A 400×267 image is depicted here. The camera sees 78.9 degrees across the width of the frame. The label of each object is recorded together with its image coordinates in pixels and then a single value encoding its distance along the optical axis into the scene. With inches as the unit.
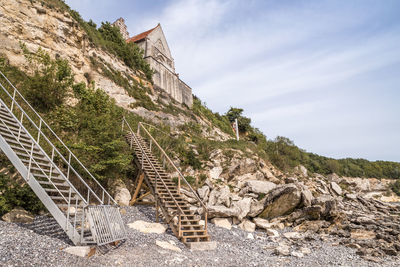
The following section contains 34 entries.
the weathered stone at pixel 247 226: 457.1
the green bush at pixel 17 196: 278.8
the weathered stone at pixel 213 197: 509.2
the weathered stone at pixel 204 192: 523.1
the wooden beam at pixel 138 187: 444.1
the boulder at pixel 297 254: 335.8
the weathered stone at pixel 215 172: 631.8
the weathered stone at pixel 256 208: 505.4
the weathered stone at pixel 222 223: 439.8
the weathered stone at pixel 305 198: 519.2
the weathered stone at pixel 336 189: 914.1
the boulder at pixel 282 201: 513.3
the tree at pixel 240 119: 1667.1
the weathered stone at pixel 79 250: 215.3
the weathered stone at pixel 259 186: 574.9
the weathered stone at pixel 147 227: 339.0
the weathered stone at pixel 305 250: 354.6
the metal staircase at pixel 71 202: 233.8
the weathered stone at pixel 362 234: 448.5
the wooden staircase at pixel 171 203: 332.5
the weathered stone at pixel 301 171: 924.1
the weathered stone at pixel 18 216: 261.2
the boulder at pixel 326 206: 514.0
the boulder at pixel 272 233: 438.7
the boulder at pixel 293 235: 428.8
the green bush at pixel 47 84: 471.2
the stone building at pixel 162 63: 1261.0
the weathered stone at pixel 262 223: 471.5
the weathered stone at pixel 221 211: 459.9
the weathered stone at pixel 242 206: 486.0
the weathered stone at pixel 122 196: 430.0
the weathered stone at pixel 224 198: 505.4
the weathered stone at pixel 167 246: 291.0
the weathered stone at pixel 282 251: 337.7
